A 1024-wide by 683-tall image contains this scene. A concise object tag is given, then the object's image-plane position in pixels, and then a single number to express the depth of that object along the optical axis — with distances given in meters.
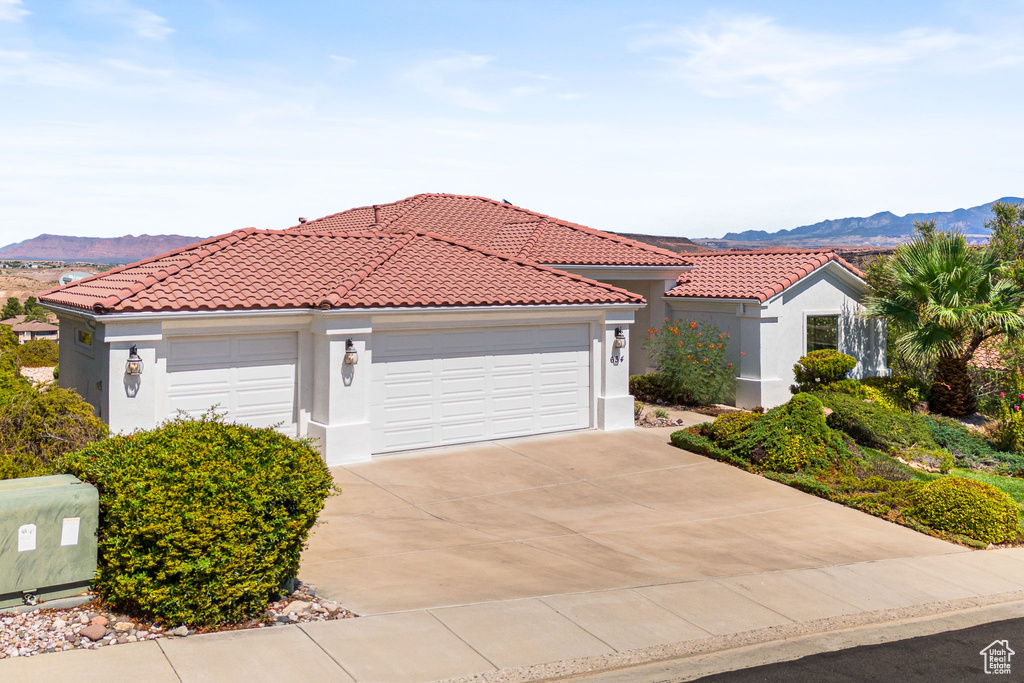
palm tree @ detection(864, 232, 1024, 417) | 20.64
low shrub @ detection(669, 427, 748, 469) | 15.83
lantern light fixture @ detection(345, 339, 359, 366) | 15.04
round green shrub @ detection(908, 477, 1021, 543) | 12.31
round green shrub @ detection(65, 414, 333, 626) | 7.44
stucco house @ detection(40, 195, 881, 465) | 14.21
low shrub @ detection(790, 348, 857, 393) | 21.45
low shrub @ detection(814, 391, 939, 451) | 17.52
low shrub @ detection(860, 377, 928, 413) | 20.94
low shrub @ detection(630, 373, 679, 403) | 22.25
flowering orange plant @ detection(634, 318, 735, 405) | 21.36
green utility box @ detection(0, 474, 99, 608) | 7.45
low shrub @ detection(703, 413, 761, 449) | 16.19
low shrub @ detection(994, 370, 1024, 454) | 18.28
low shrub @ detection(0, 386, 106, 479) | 9.77
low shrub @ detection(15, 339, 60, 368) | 36.66
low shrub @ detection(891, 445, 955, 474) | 16.91
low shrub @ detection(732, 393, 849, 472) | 15.34
